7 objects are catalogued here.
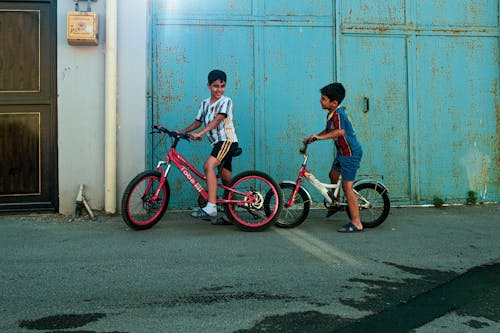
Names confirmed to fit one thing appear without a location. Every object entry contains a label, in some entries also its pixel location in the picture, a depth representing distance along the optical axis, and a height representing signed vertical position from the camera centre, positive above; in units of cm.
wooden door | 546 +81
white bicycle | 488 -32
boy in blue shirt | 473 +25
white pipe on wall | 542 +80
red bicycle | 467 -26
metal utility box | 531 +174
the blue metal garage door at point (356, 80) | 592 +127
